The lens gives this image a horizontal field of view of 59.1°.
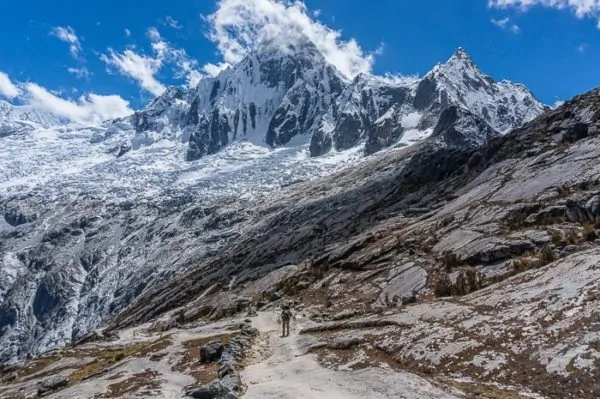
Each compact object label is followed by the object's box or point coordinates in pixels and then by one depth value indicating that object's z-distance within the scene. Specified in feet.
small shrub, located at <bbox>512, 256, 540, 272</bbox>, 129.47
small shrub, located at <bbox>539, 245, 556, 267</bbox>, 127.95
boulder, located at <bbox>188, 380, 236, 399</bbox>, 74.02
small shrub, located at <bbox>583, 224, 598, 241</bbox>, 136.77
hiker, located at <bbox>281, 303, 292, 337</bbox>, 135.33
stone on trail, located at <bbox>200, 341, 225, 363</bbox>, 113.91
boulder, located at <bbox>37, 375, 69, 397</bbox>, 106.91
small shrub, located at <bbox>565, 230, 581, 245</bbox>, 138.43
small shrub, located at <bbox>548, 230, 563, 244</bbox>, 142.90
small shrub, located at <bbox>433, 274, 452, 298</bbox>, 138.67
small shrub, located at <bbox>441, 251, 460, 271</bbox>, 159.71
